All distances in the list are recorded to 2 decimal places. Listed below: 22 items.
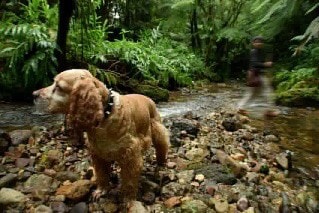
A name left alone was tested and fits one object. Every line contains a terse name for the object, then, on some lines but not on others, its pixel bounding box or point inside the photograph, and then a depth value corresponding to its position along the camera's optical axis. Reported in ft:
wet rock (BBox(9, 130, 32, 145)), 9.31
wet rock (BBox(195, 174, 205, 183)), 8.03
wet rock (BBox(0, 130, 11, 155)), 8.60
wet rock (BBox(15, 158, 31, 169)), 8.00
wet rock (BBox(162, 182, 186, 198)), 7.36
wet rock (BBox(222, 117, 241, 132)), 12.73
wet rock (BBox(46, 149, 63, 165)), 8.35
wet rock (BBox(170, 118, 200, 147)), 11.05
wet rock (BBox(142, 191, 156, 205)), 6.94
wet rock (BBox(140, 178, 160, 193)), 7.27
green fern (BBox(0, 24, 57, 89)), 14.32
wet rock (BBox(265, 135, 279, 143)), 12.02
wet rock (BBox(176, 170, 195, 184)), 7.97
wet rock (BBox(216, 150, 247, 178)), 8.52
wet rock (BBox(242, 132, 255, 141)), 11.83
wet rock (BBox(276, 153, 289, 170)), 9.54
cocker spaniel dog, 5.55
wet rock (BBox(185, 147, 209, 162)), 9.47
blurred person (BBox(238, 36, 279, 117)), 13.24
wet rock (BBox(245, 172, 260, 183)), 8.38
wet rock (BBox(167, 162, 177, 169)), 8.64
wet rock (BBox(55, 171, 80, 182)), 7.55
